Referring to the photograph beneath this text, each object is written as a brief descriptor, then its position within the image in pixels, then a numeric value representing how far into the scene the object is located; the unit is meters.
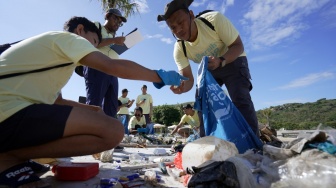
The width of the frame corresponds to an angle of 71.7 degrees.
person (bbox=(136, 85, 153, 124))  8.78
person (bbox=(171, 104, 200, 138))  7.48
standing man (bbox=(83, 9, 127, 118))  3.15
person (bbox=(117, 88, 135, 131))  8.61
